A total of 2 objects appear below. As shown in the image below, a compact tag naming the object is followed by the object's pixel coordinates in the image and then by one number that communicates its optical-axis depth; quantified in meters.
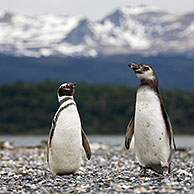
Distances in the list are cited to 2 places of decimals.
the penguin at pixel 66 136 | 18.19
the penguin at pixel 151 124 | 17.02
